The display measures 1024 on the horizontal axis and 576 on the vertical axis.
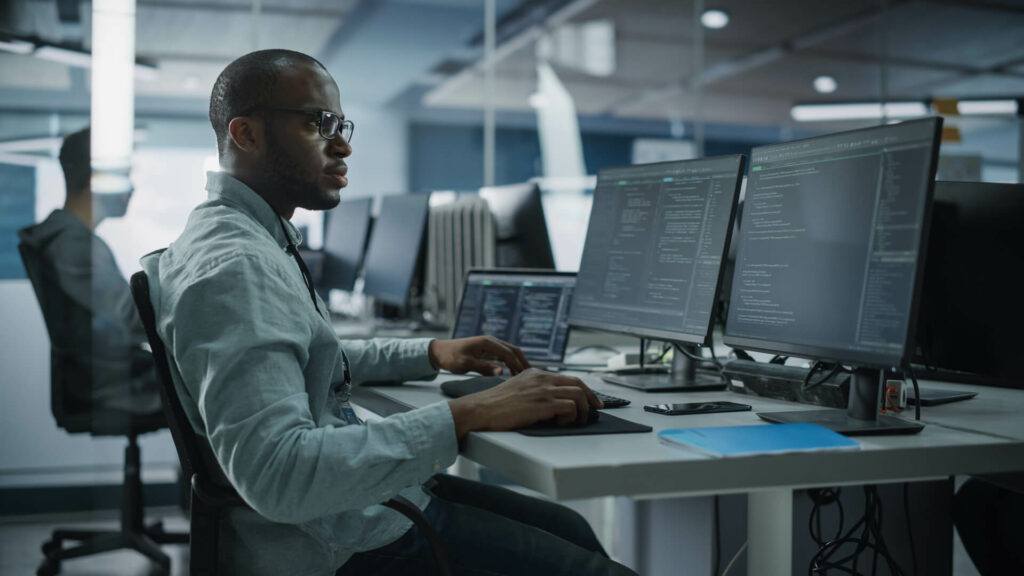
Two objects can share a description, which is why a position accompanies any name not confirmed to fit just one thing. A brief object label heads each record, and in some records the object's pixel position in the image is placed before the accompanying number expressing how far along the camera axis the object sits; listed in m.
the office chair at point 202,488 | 1.24
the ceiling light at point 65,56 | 3.68
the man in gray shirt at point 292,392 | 1.09
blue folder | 1.13
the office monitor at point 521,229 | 2.90
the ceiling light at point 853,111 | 5.52
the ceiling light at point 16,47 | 3.61
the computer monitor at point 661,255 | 1.69
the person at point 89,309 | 3.29
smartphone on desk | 1.47
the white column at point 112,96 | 3.79
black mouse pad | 1.26
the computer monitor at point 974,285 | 1.63
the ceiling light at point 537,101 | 5.61
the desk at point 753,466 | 1.08
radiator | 3.09
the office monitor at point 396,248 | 3.09
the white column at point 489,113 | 5.50
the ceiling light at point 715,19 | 5.62
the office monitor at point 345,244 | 3.64
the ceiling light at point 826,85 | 5.80
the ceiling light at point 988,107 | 5.23
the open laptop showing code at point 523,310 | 2.17
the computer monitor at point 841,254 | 1.24
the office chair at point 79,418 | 3.20
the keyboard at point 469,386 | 1.70
